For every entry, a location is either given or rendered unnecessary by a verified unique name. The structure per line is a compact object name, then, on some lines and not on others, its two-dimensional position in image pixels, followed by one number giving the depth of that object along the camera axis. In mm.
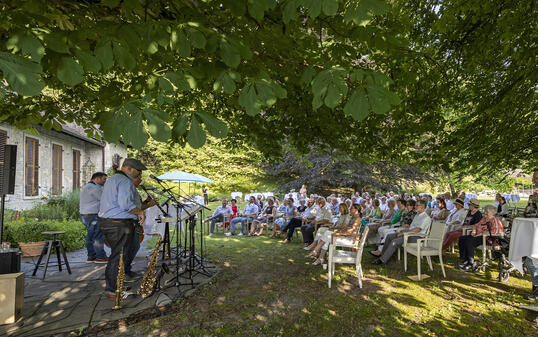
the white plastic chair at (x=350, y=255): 5519
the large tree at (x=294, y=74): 1755
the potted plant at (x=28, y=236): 7035
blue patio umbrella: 12464
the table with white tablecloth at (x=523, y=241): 4484
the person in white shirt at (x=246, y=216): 11969
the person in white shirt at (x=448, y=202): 12133
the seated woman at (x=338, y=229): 6867
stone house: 9391
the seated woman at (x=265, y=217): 11844
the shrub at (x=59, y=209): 9219
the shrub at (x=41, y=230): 7098
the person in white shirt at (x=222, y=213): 12375
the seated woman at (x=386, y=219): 9365
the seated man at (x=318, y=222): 9205
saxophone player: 4414
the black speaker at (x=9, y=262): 4223
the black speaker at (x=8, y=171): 4734
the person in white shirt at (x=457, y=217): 8096
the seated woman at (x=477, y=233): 6402
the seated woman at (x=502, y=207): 11049
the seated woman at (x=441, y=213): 8484
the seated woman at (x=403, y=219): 7917
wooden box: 3764
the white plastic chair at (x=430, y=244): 6149
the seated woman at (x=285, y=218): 11363
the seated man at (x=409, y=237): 6906
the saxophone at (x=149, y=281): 4727
